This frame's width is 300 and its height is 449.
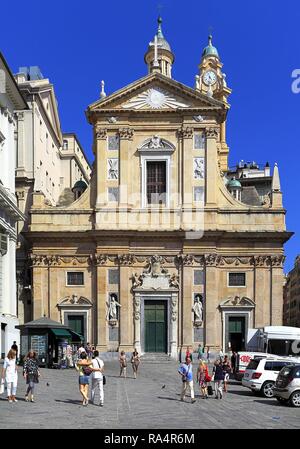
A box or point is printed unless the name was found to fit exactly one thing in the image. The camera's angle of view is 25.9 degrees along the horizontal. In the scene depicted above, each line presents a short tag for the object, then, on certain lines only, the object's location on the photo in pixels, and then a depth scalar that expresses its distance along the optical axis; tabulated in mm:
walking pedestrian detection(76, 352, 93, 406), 20234
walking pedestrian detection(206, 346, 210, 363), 45634
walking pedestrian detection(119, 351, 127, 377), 33781
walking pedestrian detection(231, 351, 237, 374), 33331
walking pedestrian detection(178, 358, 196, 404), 23438
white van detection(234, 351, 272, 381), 30411
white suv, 25953
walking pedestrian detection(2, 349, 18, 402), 20156
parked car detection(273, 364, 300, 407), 22547
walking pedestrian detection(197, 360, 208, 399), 24812
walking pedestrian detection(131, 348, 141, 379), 34000
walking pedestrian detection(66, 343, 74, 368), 37406
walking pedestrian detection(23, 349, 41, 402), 20609
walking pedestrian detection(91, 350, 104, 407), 20500
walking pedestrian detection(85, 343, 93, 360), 37391
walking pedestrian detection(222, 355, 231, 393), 26241
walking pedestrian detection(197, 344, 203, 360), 43938
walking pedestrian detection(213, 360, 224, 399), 24703
